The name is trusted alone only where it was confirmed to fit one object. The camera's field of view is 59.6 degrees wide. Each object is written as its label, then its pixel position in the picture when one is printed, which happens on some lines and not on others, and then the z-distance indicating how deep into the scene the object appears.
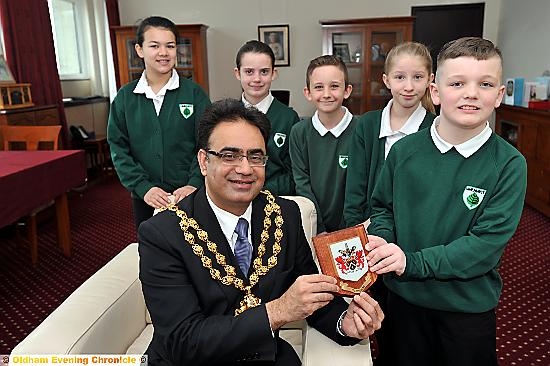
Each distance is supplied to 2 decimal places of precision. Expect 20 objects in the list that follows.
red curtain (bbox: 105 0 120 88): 6.61
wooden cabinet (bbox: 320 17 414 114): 6.00
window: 6.07
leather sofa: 1.30
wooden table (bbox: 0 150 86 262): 2.80
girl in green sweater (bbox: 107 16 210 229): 2.11
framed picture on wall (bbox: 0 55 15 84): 4.60
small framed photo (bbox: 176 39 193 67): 6.42
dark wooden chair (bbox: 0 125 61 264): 4.00
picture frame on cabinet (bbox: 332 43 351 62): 6.21
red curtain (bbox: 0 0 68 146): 4.84
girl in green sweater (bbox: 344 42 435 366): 1.74
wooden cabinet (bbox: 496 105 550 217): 4.37
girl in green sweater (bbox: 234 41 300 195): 2.21
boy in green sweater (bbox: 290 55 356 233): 2.01
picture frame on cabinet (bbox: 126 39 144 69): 6.42
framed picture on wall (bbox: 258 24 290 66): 6.71
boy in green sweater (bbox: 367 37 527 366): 1.25
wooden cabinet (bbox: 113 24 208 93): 6.35
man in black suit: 1.18
